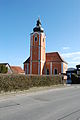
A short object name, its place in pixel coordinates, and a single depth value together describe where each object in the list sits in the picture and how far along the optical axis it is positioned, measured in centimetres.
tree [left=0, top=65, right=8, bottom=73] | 2398
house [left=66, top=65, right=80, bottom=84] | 3075
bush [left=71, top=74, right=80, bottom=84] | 2622
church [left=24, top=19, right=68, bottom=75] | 3750
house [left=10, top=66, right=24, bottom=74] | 4030
